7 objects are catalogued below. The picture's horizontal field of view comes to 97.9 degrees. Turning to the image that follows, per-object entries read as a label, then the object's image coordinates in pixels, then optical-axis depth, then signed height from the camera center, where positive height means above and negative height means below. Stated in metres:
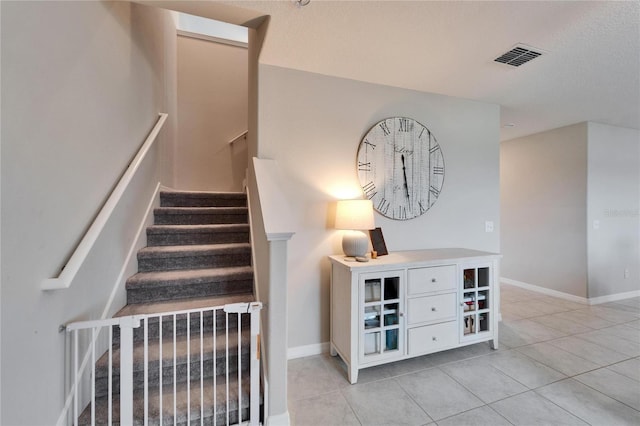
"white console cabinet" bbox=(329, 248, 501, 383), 2.08 -0.75
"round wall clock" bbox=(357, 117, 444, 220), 2.62 +0.45
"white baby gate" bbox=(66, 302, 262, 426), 1.35 -0.92
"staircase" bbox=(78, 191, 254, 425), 1.51 -0.64
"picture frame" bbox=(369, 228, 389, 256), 2.51 -0.26
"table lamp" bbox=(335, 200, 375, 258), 2.26 -0.07
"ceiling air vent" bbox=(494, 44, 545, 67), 2.04 +1.21
